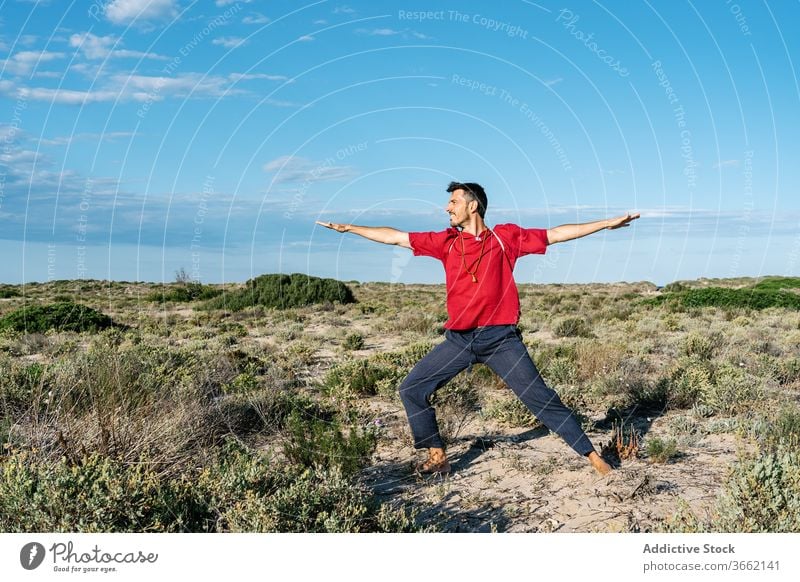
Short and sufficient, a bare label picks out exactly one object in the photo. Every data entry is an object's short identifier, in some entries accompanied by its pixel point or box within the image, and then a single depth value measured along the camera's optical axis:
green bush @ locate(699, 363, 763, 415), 8.27
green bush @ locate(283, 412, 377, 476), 6.30
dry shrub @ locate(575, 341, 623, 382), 10.84
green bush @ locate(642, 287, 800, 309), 25.22
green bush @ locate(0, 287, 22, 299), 41.12
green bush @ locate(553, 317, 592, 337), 17.83
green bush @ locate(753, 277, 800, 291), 35.38
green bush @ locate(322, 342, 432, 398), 9.69
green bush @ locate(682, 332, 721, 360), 12.82
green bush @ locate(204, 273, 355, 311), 28.66
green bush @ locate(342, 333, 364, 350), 15.73
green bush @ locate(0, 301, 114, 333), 19.02
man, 6.06
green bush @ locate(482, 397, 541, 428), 8.19
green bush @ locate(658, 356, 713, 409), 8.92
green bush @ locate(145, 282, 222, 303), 33.78
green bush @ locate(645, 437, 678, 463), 6.61
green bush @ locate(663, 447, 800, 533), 4.77
